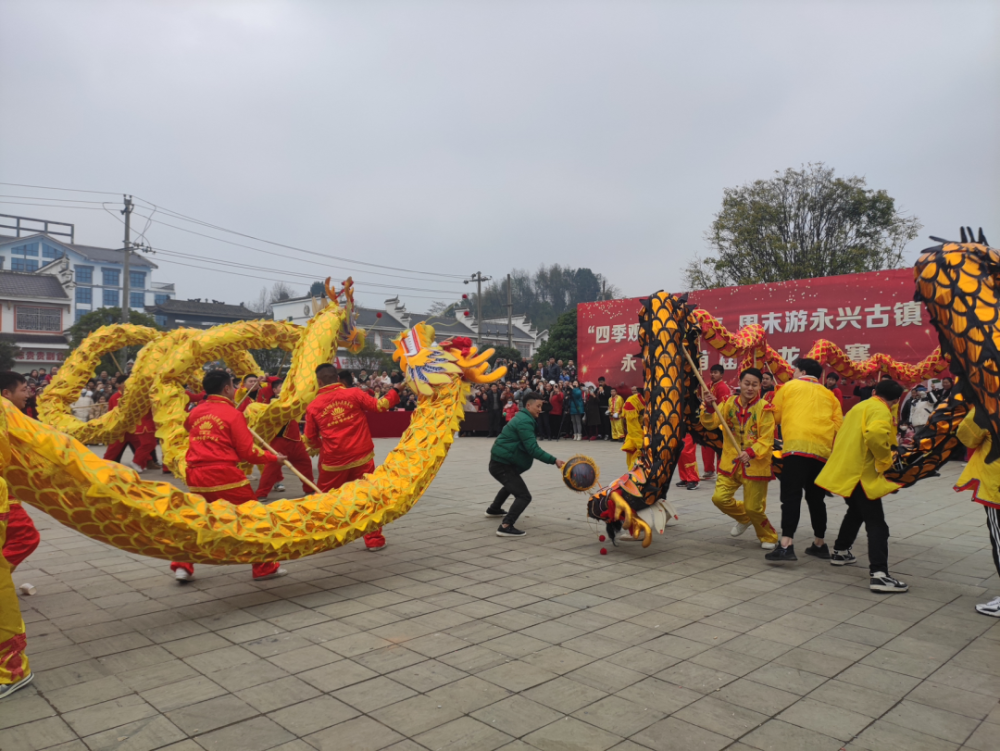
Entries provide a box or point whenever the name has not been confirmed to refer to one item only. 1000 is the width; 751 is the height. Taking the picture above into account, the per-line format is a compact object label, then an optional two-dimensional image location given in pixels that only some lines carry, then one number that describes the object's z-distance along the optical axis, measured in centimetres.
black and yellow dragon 366
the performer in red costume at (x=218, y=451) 482
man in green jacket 627
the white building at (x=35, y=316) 3697
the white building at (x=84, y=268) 4401
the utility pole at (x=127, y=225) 2487
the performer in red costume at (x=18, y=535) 397
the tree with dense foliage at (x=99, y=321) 2823
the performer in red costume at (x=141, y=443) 1012
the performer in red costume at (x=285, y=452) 809
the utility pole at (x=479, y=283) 3254
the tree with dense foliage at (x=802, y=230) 1805
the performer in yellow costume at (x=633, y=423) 742
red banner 1212
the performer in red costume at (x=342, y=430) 597
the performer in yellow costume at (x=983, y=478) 387
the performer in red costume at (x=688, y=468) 907
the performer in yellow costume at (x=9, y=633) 304
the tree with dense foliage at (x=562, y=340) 2589
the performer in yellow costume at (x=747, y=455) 545
